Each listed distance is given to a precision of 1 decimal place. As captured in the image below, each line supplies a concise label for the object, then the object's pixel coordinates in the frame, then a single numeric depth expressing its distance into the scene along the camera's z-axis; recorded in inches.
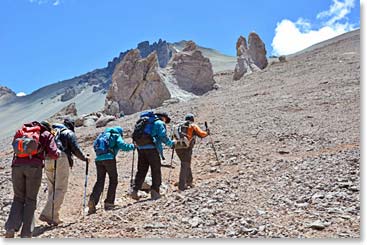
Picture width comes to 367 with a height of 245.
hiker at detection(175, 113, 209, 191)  404.2
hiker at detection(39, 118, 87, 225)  327.9
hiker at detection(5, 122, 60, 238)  276.5
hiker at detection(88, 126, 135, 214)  349.1
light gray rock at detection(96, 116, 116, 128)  1206.3
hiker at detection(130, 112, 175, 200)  358.3
